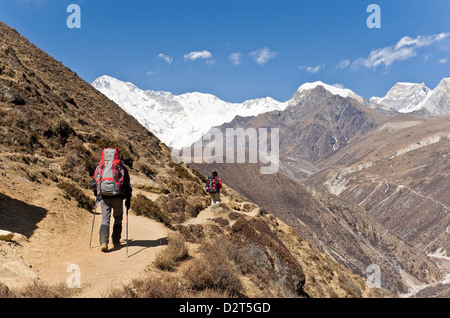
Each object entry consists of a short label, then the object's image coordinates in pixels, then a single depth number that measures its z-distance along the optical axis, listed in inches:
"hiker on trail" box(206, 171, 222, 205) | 814.2
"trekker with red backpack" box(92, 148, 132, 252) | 353.1
